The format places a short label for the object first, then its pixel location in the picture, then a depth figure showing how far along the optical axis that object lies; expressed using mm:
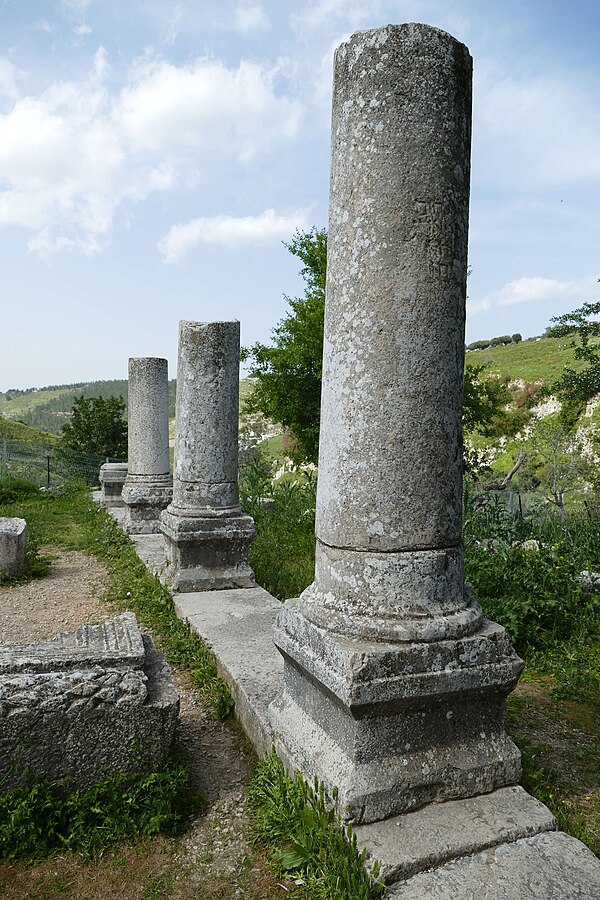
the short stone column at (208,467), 6395
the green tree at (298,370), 19750
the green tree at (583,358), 13789
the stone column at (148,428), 10305
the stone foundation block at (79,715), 2857
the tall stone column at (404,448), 2664
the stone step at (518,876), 2205
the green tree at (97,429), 24125
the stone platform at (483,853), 2230
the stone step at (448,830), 2350
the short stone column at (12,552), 7836
